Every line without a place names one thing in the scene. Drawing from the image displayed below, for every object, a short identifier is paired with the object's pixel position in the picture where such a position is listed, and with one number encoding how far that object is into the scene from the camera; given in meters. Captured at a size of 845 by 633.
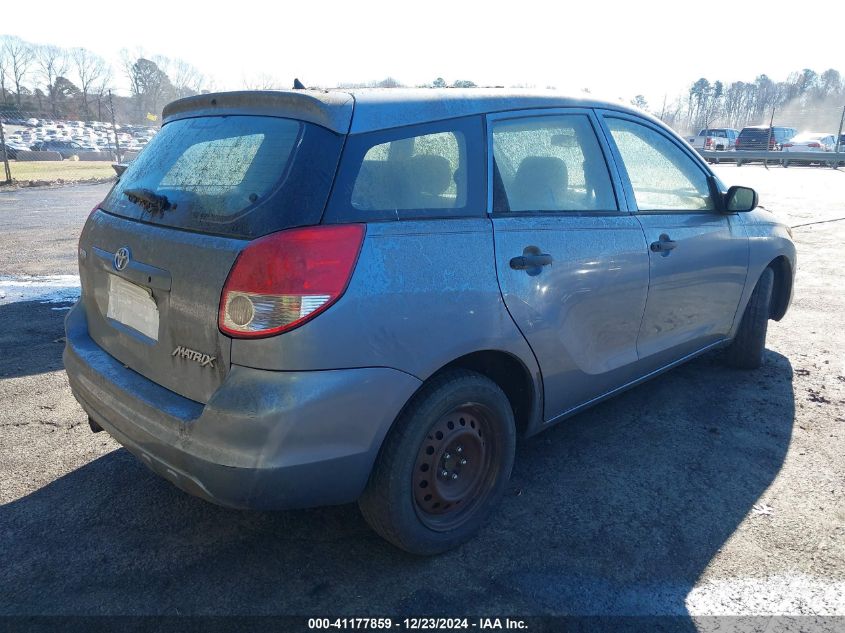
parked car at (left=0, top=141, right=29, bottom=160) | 31.92
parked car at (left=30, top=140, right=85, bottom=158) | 44.17
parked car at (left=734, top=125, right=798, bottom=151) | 37.21
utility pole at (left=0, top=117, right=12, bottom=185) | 18.59
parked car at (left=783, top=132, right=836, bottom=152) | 36.37
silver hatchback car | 2.02
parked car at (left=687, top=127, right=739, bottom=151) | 40.41
